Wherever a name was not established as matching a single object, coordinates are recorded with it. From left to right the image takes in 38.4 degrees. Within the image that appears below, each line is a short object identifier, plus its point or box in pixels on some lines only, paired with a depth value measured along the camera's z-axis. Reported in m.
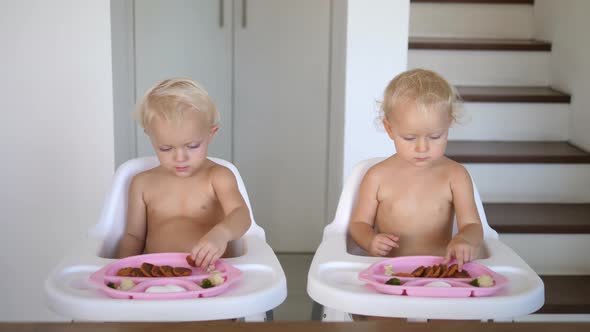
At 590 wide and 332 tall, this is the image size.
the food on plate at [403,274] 1.63
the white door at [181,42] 3.33
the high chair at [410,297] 1.48
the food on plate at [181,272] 1.61
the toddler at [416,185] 1.92
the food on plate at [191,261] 1.68
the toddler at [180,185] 1.89
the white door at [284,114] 3.40
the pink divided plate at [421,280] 1.51
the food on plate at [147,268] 1.60
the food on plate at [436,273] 1.63
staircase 3.05
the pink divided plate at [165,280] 1.47
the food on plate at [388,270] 1.64
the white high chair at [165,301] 1.44
